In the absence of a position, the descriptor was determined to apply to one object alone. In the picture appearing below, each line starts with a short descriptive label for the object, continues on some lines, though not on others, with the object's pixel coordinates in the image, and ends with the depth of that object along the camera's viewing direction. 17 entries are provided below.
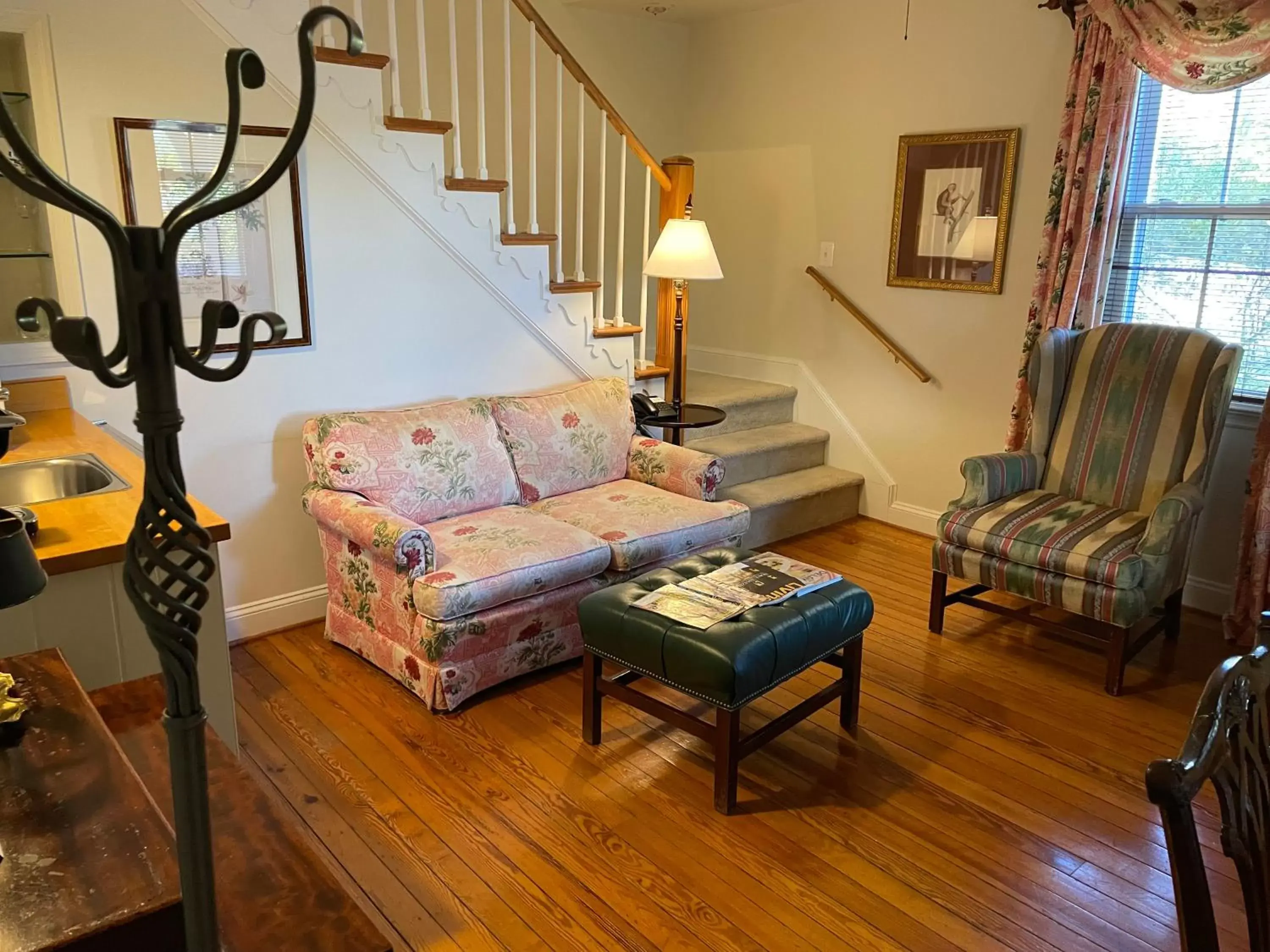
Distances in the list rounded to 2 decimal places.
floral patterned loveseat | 2.86
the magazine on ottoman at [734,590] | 2.51
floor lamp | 3.77
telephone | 4.11
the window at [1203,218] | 3.47
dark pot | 1.02
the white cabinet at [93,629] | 1.75
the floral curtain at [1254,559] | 3.33
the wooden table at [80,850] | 0.81
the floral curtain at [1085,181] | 3.59
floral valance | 3.14
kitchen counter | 1.74
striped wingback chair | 3.04
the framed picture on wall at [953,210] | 4.12
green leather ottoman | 2.35
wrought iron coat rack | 0.49
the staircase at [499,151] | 3.21
